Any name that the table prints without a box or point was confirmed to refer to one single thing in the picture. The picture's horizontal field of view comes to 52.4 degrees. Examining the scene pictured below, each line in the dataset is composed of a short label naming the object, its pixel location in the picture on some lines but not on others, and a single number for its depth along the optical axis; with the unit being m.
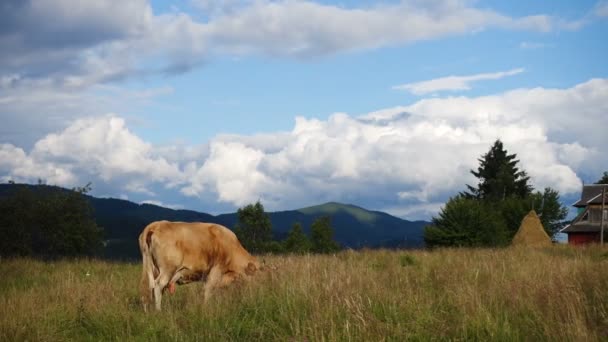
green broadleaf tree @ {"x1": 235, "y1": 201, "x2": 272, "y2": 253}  81.06
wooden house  68.06
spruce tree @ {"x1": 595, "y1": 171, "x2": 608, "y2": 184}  93.90
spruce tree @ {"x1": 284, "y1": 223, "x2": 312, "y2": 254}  78.38
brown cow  11.30
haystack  40.99
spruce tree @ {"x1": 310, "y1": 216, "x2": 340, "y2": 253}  78.42
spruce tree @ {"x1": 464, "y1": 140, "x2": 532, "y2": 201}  99.88
